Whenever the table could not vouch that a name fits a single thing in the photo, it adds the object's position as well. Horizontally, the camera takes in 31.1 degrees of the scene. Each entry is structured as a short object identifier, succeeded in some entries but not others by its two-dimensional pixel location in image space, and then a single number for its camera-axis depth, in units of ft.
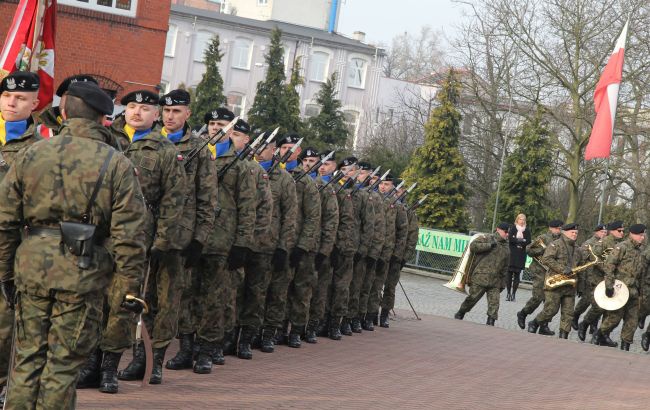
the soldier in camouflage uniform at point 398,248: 57.03
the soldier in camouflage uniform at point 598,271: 69.31
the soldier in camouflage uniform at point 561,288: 65.87
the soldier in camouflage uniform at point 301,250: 42.06
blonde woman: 90.68
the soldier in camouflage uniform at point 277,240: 39.17
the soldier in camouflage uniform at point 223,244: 33.83
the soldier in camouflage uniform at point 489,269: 66.85
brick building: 84.48
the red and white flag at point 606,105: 89.40
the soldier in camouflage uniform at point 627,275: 64.69
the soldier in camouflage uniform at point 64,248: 20.39
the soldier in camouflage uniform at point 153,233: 28.53
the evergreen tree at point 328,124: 156.76
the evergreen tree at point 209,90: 156.87
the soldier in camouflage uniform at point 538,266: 68.03
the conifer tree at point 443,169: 124.57
